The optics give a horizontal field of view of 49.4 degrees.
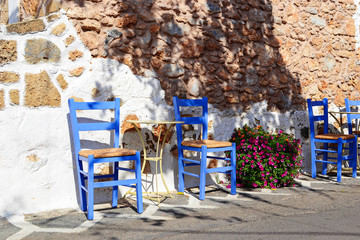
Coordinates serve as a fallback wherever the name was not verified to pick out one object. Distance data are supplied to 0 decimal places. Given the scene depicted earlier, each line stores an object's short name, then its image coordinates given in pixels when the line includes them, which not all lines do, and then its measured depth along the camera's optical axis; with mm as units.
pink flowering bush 4301
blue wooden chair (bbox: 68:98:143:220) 3131
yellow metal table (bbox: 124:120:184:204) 3644
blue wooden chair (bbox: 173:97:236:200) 3842
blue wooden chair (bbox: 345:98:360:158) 5480
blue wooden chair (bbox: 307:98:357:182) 4773
